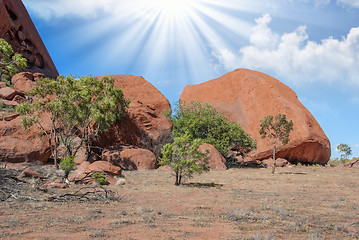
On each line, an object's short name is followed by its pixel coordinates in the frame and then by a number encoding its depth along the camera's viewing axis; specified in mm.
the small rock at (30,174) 12805
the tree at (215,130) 29094
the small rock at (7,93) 29423
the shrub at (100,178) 12461
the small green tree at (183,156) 13758
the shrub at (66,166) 12430
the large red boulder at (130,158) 21386
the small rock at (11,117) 21031
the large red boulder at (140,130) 25094
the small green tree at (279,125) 22902
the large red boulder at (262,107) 30844
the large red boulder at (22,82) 33375
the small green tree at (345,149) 47653
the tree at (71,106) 18609
